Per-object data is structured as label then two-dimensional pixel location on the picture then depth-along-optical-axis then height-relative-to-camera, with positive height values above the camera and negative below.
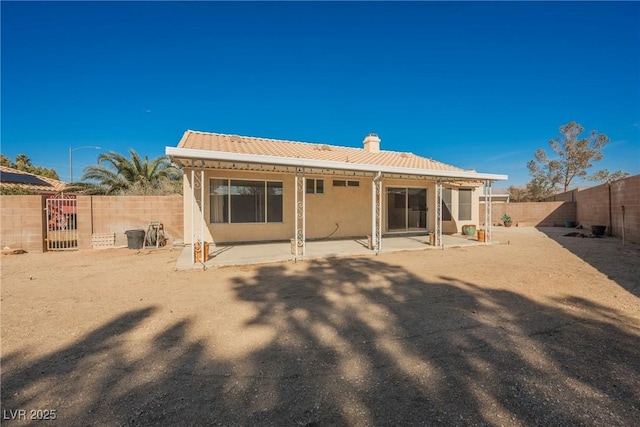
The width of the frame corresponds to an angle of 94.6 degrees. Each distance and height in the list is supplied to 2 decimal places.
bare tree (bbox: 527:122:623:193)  26.12 +4.47
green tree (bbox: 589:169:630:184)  27.00 +2.92
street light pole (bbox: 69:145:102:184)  21.80 +3.56
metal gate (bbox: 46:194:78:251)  9.41 -0.36
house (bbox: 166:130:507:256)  9.17 +0.63
